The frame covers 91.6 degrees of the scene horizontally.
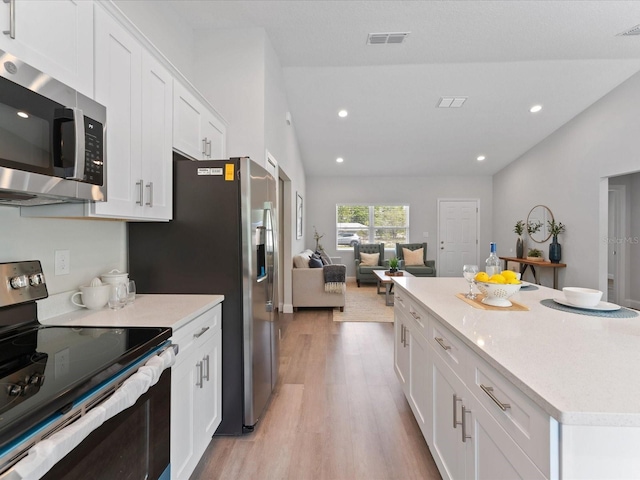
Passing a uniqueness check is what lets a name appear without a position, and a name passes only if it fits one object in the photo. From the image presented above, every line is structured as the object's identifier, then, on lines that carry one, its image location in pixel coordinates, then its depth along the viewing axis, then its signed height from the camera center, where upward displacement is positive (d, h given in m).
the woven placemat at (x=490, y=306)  1.52 -0.34
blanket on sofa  4.74 -0.60
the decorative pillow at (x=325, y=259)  5.78 -0.39
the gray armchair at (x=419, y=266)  7.03 -0.62
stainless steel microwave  0.90 +0.32
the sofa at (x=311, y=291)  4.82 -0.81
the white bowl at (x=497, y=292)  1.51 -0.26
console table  5.52 -0.48
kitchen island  0.71 -0.42
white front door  8.05 +0.19
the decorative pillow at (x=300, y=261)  4.98 -0.36
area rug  4.52 -1.13
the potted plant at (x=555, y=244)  5.56 -0.09
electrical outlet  1.47 -0.11
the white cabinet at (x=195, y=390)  1.36 -0.75
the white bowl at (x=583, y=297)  1.47 -0.28
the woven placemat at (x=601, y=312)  1.40 -0.34
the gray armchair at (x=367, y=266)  7.06 -0.60
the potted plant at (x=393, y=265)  5.69 -0.49
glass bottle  1.81 -0.15
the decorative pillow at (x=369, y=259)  7.38 -0.48
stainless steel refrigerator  1.88 -0.09
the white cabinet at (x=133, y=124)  1.34 +0.58
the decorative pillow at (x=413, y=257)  7.40 -0.43
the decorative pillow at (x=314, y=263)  4.97 -0.38
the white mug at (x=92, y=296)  1.53 -0.29
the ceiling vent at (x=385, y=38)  3.20 +2.11
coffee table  5.21 -0.85
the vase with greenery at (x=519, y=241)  6.64 -0.04
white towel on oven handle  0.64 -0.46
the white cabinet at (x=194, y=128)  1.94 +0.79
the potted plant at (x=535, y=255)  6.11 -0.32
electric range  0.68 -0.37
